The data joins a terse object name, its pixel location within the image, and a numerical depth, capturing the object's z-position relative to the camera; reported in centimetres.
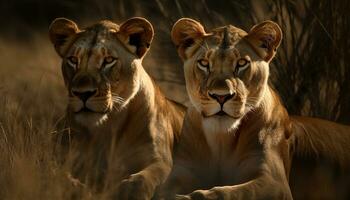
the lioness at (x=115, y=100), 1589
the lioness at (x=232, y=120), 1522
